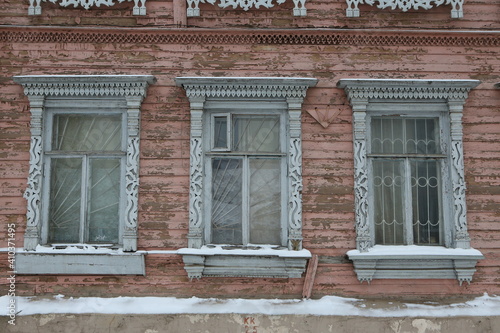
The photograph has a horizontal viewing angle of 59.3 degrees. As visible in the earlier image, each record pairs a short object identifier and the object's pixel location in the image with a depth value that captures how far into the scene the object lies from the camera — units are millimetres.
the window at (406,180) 5047
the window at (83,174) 4844
